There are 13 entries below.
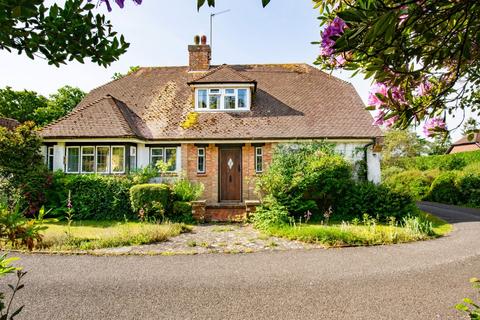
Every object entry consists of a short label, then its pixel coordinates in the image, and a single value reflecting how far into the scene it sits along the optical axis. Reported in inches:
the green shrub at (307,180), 492.7
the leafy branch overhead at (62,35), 67.1
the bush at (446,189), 734.5
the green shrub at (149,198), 483.0
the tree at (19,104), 1197.1
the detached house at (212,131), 575.2
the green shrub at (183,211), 502.0
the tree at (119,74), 977.9
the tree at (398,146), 1234.6
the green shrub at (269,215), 445.1
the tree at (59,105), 1099.9
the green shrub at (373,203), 473.7
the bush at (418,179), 839.2
